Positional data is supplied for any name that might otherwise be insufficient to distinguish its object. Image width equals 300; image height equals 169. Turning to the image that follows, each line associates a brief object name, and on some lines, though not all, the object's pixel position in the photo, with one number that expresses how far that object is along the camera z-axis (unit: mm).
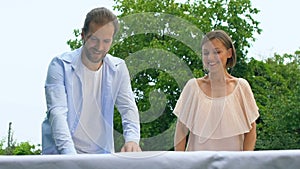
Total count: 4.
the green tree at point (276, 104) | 10993
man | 3587
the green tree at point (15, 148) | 9461
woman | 4117
